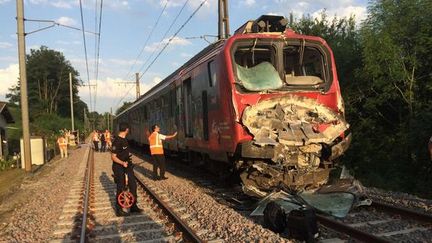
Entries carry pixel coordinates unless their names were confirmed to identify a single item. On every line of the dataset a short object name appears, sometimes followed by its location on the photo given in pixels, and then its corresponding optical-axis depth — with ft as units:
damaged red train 29.04
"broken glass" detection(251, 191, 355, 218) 26.17
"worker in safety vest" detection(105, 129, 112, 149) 111.37
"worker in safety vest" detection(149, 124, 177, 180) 45.03
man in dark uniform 30.55
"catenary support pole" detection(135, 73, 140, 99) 173.20
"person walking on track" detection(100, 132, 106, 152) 113.70
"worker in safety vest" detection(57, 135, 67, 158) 101.50
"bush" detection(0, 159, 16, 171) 91.13
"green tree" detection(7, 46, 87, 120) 312.91
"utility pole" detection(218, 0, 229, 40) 63.05
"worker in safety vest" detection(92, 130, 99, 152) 120.68
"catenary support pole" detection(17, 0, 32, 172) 68.28
